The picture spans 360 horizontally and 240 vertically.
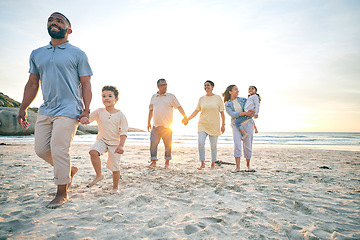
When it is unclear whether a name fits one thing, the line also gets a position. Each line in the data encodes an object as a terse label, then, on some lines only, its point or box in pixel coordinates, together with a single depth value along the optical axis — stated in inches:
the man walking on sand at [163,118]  207.2
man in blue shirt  96.5
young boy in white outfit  116.9
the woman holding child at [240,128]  182.6
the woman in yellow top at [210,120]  203.6
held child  181.6
